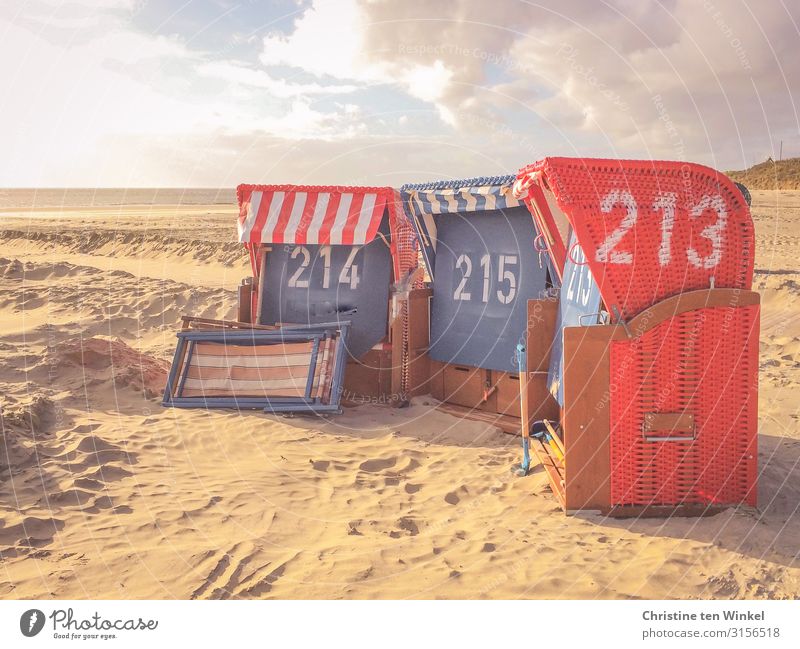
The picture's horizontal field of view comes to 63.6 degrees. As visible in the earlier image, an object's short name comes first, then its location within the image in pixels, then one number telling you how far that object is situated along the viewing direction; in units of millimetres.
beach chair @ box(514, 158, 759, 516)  4461
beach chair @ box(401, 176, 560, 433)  6586
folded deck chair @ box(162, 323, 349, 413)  7293
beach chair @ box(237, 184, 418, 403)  7660
